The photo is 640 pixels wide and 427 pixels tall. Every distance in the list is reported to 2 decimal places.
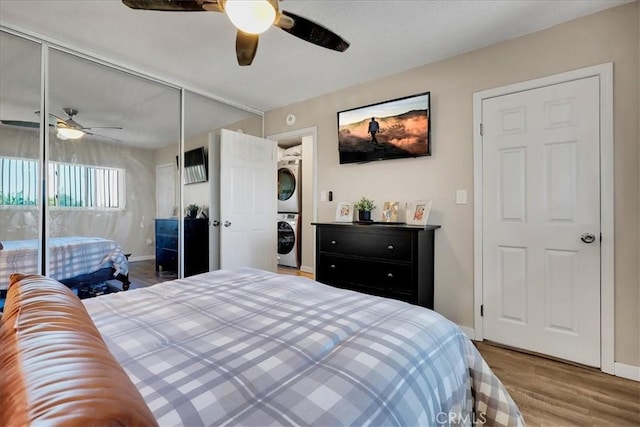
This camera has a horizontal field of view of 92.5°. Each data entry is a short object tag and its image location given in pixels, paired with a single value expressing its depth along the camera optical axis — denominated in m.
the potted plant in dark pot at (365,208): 3.08
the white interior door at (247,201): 3.47
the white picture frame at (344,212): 3.29
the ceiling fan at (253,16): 1.48
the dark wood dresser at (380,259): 2.54
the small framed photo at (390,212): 3.00
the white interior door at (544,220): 2.14
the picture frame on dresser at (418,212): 2.75
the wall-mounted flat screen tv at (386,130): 2.85
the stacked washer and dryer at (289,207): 5.33
